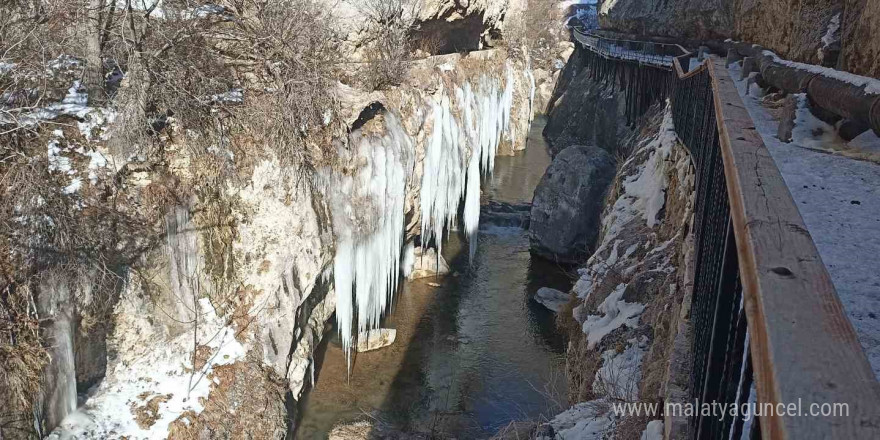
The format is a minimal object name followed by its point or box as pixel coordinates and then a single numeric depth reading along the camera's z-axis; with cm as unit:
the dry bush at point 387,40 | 1438
